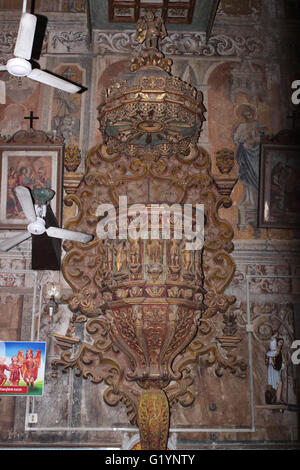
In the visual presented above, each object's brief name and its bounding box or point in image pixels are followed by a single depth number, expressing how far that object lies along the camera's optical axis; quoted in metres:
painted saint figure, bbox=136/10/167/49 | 7.33
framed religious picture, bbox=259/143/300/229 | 7.35
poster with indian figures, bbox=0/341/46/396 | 6.62
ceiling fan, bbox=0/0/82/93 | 5.13
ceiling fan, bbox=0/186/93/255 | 5.87
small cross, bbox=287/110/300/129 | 7.71
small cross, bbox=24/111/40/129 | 7.64
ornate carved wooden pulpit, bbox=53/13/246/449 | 6.25
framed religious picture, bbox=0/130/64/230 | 7.40
